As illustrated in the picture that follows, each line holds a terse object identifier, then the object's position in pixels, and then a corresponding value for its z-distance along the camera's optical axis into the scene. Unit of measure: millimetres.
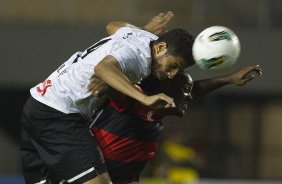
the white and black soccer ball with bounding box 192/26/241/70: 12562
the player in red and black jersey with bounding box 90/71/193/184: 13711
